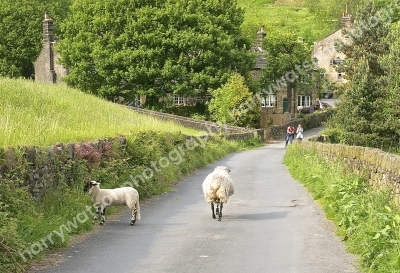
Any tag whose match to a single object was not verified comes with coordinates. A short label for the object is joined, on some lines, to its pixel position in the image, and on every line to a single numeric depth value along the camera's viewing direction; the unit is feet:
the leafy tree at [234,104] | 191.01
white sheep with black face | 46.93
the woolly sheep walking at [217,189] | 49.44
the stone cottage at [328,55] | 341.41
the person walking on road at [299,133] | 161.51
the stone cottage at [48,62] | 245.24
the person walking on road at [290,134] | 170.21
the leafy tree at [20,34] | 258.57
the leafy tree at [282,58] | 228.63
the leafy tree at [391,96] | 150.71
